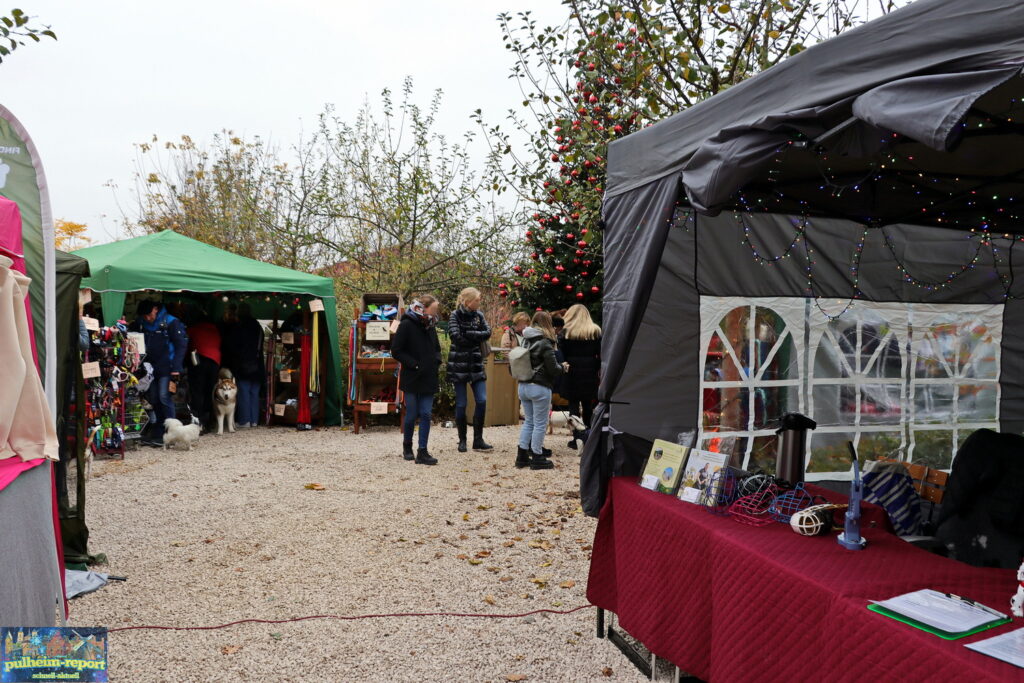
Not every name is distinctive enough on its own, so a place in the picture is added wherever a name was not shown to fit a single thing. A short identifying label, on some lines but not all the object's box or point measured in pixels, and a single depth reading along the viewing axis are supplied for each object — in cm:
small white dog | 881
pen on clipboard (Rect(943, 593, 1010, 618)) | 190
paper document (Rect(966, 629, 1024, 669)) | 164
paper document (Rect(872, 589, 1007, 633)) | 181
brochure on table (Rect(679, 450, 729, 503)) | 306
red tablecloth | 186
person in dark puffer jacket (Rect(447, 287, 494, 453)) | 810
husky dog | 1021
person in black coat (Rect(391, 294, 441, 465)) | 771
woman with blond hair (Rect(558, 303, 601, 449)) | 789
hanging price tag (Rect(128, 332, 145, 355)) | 850
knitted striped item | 339
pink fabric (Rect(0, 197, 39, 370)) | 254
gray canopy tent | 216
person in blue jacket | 912
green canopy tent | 895
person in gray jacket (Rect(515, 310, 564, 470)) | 751
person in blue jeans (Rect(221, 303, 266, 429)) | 1059
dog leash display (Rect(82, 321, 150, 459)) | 740
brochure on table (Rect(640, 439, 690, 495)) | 328
